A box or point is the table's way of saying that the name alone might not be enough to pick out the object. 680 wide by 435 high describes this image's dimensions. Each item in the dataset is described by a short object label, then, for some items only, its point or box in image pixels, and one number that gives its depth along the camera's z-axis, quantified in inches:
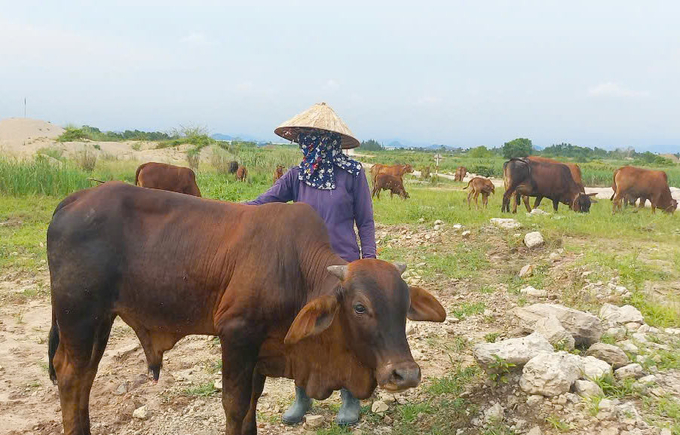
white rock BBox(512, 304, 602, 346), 177.3
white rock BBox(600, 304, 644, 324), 199.2
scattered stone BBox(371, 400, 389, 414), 162.7
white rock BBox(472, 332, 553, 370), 150.8
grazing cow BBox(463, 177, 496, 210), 642.0
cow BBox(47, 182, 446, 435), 121.1
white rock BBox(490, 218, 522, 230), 368.4
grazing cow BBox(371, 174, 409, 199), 708.7
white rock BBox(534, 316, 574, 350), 170.7
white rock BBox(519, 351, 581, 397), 138.6
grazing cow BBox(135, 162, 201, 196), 410.0
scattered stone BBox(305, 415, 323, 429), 159.3
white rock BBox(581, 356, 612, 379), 149.3
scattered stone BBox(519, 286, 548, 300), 253.1
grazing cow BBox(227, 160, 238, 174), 856.9
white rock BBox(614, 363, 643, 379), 151.6
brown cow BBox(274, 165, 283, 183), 791.6
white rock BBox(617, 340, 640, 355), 169.3
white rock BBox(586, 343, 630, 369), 161.5
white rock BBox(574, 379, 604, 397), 139.9
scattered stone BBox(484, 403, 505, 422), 141.9
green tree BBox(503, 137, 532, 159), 2534.4
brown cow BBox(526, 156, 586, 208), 612.3
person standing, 158.1
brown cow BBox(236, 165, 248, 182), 816.9
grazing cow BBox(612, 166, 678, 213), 611.8
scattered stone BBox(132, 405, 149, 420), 161.2
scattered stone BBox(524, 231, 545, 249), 327.9
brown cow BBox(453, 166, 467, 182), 1225.4
